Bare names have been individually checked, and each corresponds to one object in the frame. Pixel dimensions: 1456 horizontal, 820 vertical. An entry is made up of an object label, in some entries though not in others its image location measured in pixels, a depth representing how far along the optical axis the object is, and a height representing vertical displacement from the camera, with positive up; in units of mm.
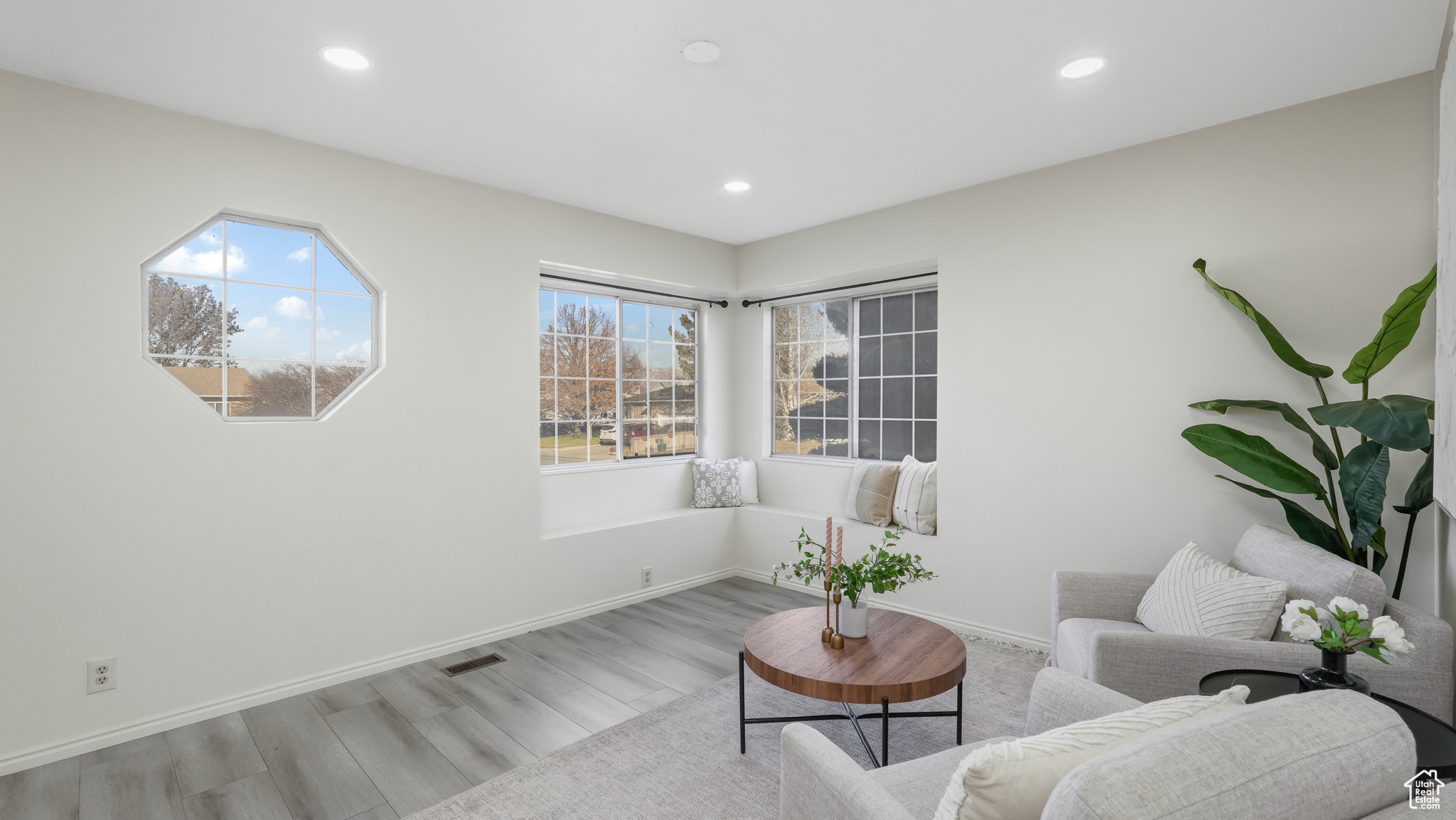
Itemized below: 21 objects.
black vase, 1620 -648
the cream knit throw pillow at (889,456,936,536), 4184 -561
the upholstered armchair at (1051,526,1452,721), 1970 -768
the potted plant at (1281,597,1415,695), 1539 -534
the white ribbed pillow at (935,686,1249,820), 1048 -562
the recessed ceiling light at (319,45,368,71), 2361 +1263
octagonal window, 2939 +440
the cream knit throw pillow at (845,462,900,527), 4465 -553
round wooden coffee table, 2230 -898
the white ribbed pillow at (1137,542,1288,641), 2295 -690
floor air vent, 3385 -1298
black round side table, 1419 -739
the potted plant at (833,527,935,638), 2557 -640
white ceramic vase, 2629 -815
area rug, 2250 -1310
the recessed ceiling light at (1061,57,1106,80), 2439 +1259
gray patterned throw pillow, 5180 -569
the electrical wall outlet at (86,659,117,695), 2643 -1035
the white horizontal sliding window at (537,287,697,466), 4590 +236
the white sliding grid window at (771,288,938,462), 4637 +246
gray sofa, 861 -487
